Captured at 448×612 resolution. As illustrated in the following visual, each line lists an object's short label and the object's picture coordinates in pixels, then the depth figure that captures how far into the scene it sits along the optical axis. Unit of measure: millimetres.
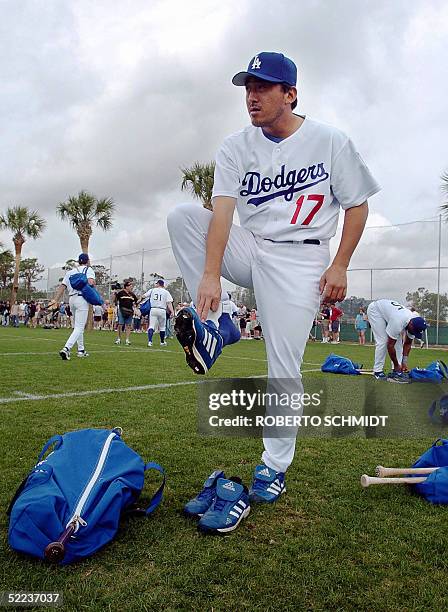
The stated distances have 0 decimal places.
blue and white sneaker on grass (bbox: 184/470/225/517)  2473
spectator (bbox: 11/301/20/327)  31297
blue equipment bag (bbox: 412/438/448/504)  2746
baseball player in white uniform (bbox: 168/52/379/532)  2746
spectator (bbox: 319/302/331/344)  24484
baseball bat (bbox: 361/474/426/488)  2789
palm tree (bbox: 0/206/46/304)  40125
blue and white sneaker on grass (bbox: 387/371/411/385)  8491
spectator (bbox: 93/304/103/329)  31688
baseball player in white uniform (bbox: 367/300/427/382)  8695
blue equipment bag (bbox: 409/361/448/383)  8548
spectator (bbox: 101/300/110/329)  34344
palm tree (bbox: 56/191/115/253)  33969
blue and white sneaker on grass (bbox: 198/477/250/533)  2295
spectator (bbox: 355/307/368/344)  24000
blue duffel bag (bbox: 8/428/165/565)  1973
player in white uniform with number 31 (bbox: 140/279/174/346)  16253
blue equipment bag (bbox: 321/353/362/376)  9508
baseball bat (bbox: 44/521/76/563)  1889
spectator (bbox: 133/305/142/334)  29062
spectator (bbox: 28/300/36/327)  30339
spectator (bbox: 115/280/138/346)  16312
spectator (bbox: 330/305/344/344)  23766
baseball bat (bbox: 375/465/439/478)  2918
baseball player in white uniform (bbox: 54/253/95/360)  10727
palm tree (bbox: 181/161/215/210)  29469
